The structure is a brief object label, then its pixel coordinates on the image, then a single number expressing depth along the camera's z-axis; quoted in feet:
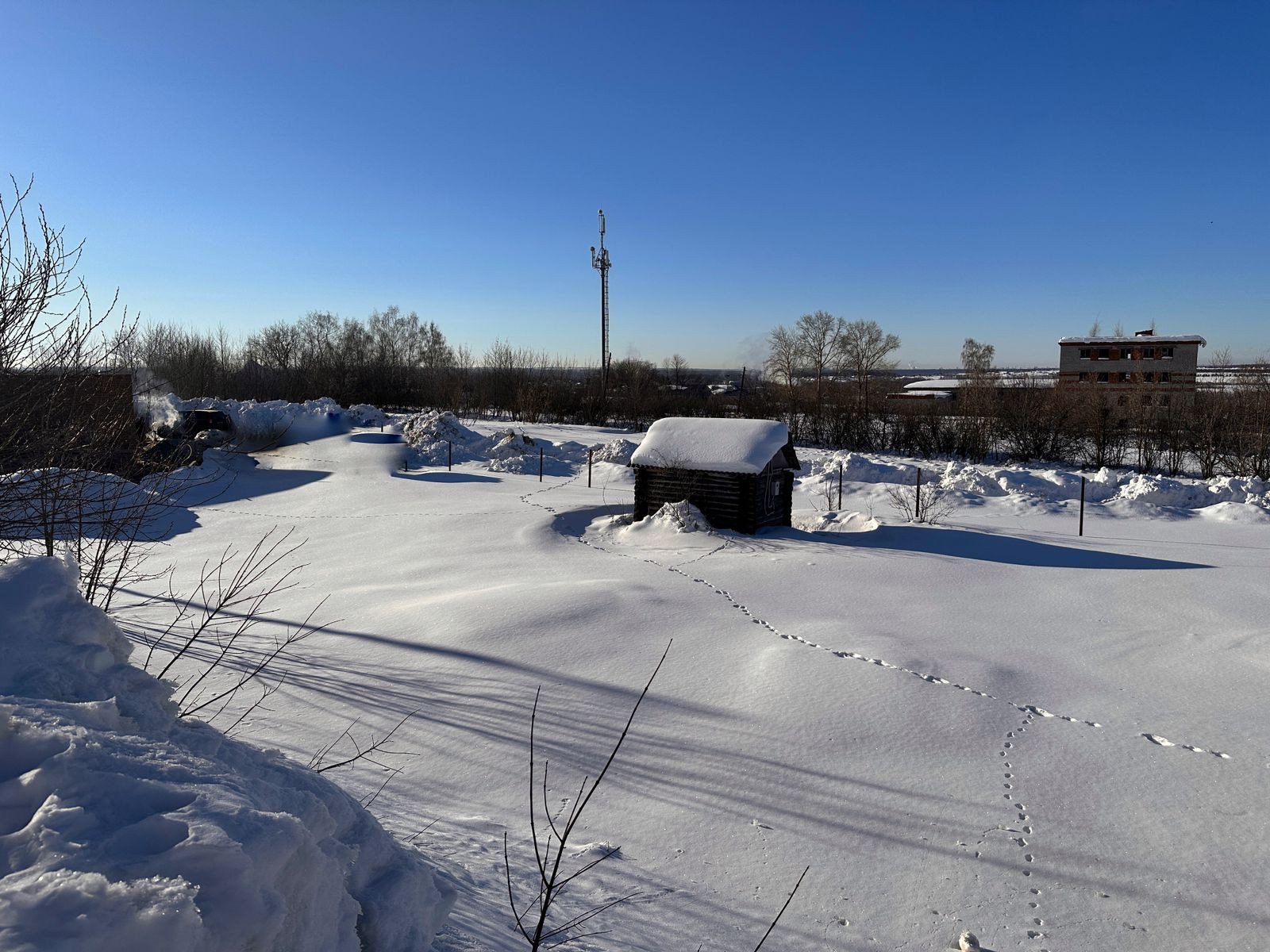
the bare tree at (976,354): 249.75
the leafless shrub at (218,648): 26.43
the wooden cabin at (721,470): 51.47
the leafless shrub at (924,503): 61.77
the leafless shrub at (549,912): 13.53
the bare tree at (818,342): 215.72
